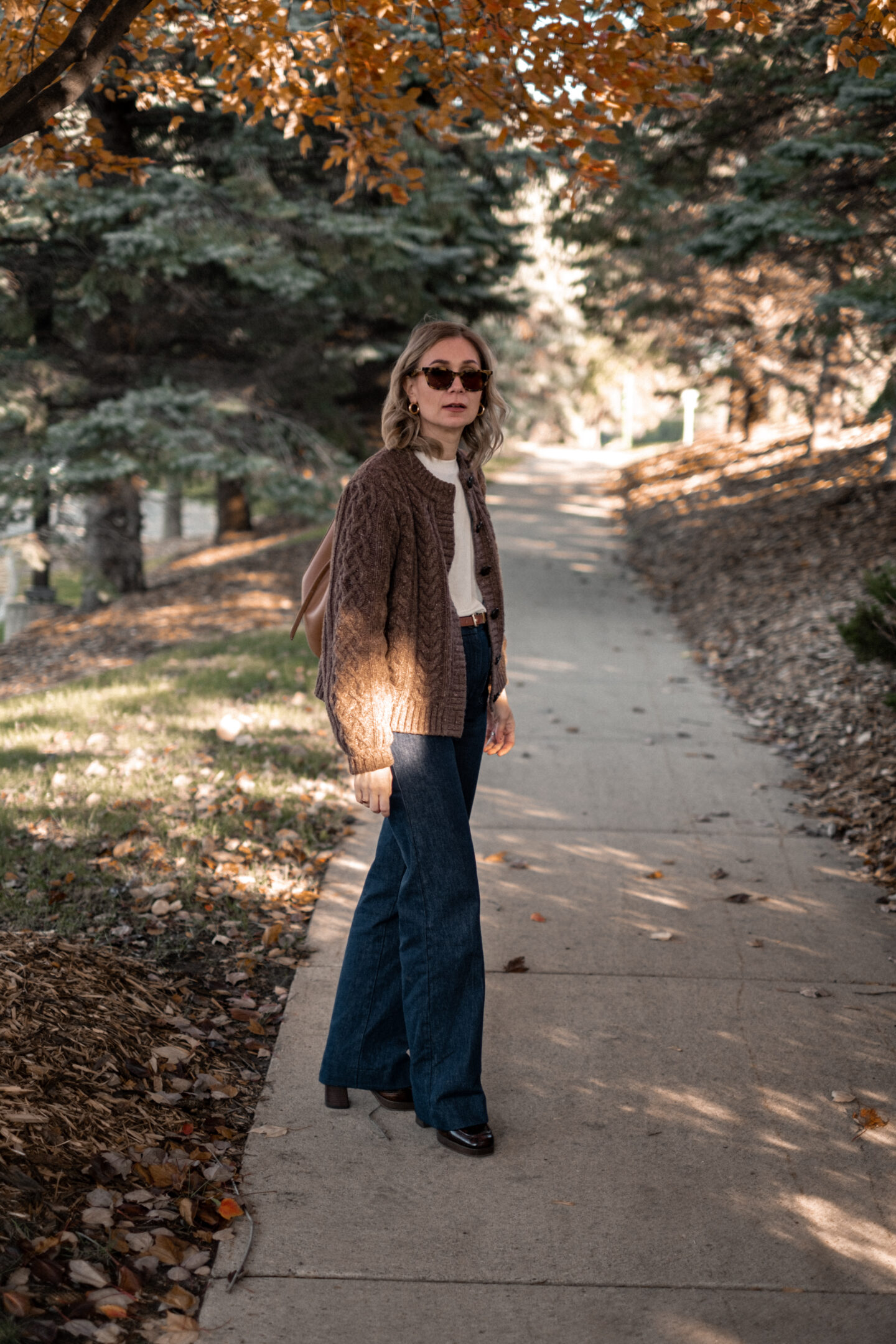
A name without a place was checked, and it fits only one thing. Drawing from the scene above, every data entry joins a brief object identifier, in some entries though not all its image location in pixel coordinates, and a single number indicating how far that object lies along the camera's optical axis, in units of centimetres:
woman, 295
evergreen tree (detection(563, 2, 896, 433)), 777
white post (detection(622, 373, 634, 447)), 4349
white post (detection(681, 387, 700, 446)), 2748
